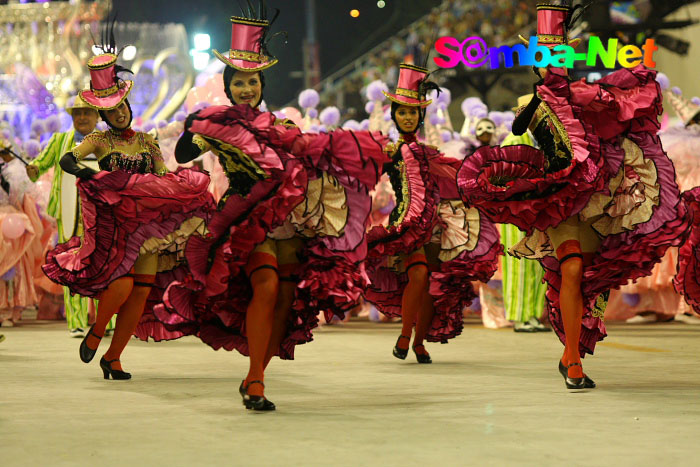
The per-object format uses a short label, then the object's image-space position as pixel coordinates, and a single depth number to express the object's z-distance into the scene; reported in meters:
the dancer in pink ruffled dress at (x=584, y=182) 10.28
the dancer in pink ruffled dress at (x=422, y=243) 13.74
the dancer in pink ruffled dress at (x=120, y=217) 11.64
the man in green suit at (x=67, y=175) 16.02
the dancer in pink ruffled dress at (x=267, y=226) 8.82
